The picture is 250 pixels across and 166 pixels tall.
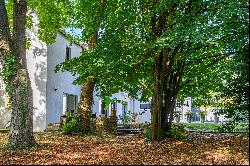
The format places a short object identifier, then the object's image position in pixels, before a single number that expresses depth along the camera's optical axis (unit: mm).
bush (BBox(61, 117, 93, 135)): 23047
